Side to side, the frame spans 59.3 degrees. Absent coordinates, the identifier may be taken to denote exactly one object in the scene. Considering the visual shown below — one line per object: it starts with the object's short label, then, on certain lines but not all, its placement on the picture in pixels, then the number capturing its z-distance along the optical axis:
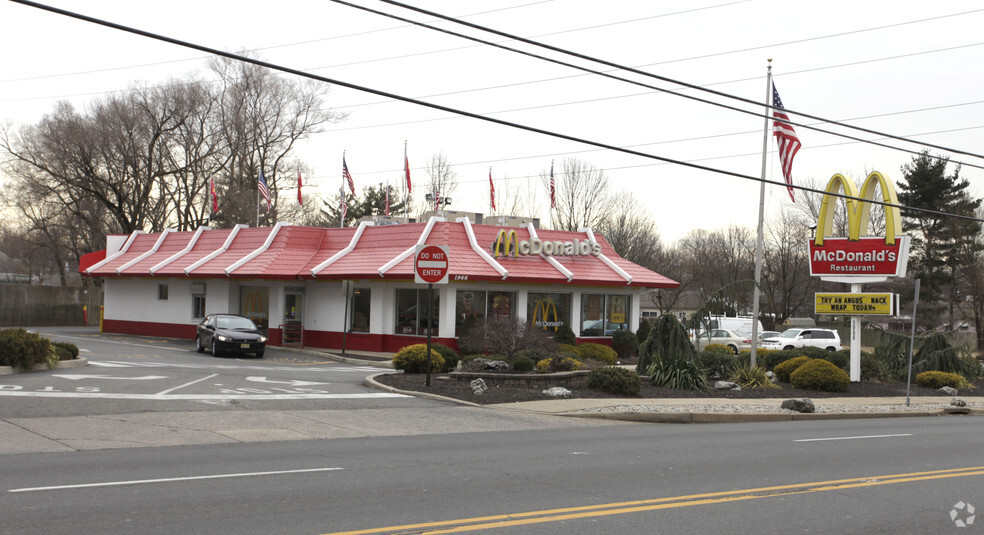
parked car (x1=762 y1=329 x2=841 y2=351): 45.81
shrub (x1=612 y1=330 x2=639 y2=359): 36.34
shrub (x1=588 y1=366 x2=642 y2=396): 20.52
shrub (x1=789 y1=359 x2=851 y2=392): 24.12
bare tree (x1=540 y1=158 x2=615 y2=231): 60.78
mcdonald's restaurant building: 33.72
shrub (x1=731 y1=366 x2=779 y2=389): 23.89
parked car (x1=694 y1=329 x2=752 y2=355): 45.78
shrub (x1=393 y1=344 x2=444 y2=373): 22.89
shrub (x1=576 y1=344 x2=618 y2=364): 30.94
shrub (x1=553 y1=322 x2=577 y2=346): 34.09
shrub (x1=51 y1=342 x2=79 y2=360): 23.80
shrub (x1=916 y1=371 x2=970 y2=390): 26.70
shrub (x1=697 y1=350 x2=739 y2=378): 24.91
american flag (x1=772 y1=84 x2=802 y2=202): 25.72
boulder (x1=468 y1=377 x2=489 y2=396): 19.62
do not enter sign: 19.94
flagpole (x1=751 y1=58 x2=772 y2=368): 27.38
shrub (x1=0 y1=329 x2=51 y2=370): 20.56
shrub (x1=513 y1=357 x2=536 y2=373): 22.00
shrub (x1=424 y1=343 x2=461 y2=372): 24.20
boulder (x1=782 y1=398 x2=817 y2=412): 19.64
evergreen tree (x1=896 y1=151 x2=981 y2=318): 59.91
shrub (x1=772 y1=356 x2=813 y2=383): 25.70
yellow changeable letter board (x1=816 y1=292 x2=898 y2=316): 26.66
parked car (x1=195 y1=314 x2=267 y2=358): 30.05
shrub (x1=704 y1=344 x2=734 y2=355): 27.21
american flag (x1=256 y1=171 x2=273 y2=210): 43.09
